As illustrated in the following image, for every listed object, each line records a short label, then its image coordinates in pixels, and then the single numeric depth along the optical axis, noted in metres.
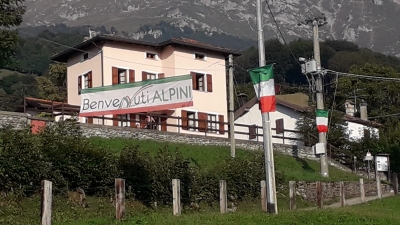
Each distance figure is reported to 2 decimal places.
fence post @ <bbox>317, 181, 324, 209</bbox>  25.56
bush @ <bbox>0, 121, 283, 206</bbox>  22.62
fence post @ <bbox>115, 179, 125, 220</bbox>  17.06
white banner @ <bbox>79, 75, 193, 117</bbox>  35.34
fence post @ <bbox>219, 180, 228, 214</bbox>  21.41
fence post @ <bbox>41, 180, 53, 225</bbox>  14.94
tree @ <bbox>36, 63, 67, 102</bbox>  69.32
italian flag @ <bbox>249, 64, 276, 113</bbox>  20.53
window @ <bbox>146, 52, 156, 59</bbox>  51.34
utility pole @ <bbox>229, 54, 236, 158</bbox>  37.50
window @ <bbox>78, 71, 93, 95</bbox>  49.97
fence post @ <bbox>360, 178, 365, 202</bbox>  32.63
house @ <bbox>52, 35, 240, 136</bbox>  48.56
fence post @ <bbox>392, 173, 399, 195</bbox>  38.28
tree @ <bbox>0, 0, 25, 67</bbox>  25.48
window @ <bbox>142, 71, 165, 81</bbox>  50.48
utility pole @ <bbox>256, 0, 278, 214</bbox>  20.08
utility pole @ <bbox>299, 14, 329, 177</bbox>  39.66
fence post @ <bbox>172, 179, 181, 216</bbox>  19.53
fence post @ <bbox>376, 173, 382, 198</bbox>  35.58
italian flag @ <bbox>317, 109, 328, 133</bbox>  37.47
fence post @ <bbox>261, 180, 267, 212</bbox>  22.89
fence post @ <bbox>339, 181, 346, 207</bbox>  28.76
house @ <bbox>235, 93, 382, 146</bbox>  56.03
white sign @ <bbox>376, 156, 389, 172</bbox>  42.69
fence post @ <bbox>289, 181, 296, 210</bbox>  24.47
